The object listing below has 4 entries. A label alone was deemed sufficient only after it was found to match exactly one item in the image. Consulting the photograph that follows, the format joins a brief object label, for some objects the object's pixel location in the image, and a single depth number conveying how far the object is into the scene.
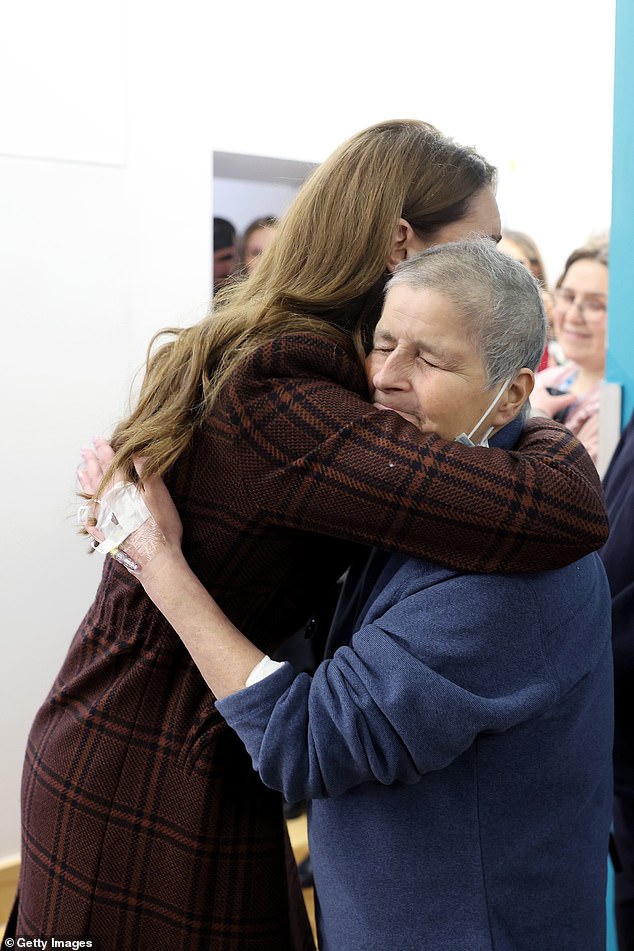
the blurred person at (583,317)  3.87
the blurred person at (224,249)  3.46
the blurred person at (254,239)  3.58
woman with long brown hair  1.14
